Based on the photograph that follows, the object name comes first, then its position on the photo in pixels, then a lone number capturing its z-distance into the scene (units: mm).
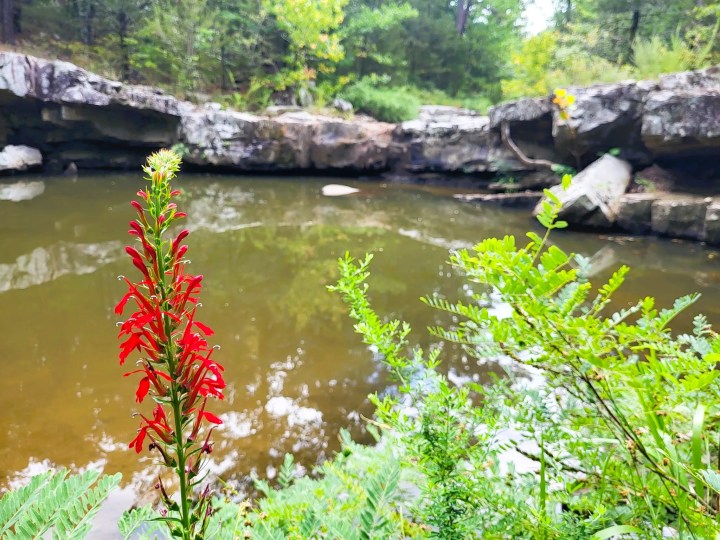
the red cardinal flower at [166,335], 587
